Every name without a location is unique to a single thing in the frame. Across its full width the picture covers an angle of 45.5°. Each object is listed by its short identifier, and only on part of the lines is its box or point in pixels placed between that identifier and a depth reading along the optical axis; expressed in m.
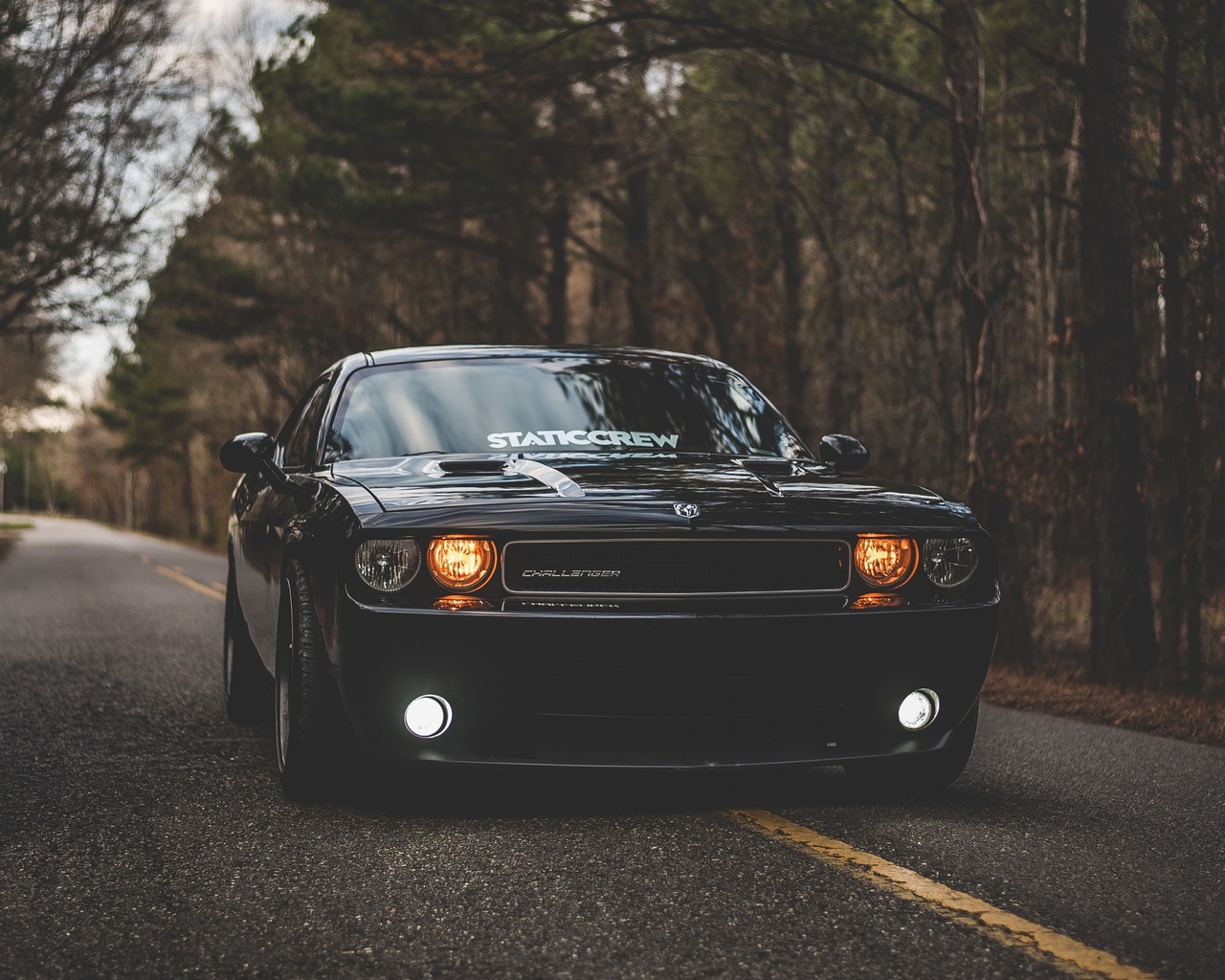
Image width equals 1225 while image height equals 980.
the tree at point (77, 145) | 21.39
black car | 4.11
